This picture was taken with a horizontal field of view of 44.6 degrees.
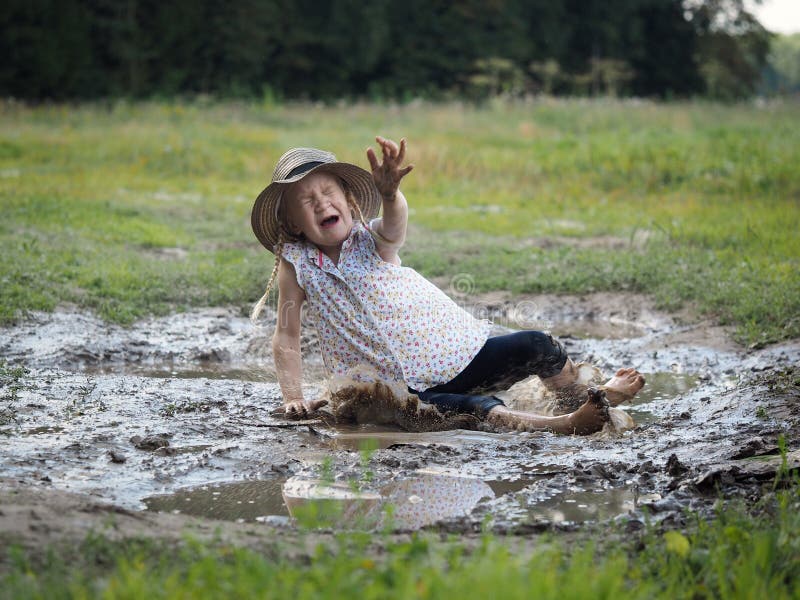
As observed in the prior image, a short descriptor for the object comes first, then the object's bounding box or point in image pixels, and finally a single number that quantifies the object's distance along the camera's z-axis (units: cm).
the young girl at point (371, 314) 486
